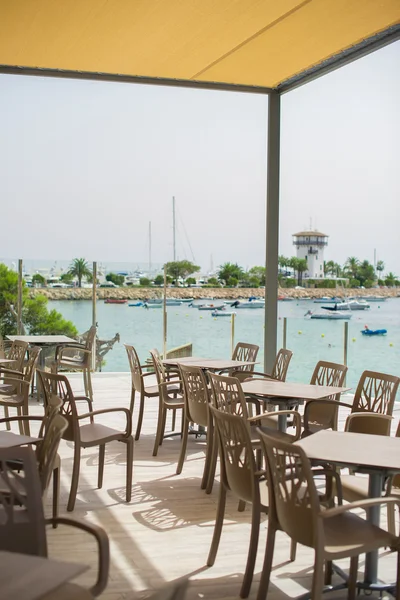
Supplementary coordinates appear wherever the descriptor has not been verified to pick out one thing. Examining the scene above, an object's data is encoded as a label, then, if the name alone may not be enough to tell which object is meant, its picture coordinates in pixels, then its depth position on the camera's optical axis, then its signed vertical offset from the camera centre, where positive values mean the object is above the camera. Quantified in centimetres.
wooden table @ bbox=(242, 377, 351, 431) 569 -89
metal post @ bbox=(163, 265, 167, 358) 1264 -74
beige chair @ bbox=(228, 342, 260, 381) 819 -84
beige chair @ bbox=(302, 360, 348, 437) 603 -106
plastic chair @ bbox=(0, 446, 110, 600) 287 -96
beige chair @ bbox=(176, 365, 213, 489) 597 -105
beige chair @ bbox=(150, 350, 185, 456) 705 -119
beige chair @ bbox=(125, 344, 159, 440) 745 -106
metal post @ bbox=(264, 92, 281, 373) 948 +61
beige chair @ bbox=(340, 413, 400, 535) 419 -118
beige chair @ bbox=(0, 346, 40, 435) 678 -110
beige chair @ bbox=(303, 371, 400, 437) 541 -88
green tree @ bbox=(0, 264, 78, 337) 1570 -90
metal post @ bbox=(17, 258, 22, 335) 1173 -32
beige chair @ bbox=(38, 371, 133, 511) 534 -118
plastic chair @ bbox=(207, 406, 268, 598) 391 -109
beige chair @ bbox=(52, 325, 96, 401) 989 -113
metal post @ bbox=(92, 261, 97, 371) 1247 -28
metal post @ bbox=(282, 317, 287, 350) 1123 -80
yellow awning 666 +243
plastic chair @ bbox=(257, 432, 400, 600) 322 -112
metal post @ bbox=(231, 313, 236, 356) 1219 -81
